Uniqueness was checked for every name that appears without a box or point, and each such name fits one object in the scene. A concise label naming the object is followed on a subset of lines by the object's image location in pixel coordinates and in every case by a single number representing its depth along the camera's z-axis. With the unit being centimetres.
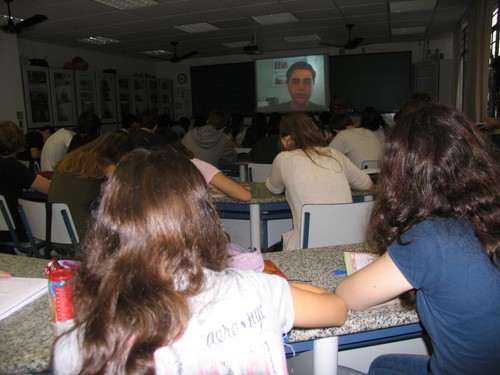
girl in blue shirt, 92
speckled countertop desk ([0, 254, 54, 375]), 90
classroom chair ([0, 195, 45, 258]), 263
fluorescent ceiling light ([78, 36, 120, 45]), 795
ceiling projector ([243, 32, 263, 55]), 781
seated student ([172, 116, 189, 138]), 747
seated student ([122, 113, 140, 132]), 578
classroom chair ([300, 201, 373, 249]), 206
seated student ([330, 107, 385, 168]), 408
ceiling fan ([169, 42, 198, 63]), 847
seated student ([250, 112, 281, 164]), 426
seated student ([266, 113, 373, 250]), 234
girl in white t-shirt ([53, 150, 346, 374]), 71
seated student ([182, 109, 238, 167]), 477
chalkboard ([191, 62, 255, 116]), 1033
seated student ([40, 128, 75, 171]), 454
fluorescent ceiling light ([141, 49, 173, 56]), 957
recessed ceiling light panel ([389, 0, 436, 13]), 607
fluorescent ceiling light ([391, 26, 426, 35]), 796
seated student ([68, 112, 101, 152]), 414
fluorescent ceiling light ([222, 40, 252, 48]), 896
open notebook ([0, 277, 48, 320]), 110
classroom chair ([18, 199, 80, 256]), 240
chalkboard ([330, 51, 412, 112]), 918
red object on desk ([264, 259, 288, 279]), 123
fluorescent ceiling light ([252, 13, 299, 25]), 663
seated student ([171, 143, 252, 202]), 255
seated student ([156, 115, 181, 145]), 555
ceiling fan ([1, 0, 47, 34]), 525
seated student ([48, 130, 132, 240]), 243
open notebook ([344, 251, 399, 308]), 129
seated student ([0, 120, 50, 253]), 268
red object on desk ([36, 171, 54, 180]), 350
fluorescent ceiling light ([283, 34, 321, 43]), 851
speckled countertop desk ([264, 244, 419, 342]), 102
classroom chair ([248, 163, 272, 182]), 368
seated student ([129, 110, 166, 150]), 346
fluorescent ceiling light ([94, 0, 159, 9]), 559
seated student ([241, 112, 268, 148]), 559
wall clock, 1130
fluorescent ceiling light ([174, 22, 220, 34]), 709
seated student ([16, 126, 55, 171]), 583
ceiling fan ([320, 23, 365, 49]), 742
